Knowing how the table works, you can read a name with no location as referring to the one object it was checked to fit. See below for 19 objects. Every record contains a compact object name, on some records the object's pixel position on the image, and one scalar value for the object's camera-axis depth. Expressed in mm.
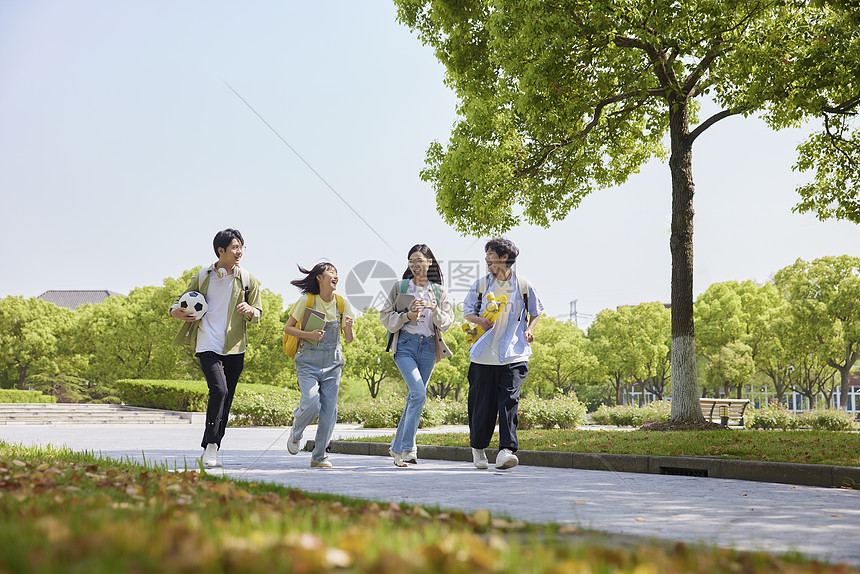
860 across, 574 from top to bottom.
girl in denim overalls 7188
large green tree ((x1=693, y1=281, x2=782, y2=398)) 42000
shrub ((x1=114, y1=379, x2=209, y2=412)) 27062
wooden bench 19623
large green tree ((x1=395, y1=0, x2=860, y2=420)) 11812
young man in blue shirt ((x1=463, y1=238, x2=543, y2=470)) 7285
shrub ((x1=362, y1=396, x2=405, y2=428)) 18781
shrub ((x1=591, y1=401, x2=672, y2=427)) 21969
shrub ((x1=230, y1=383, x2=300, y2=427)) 20203
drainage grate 7422
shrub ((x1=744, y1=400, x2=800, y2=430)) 18156
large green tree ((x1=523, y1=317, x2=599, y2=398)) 48875
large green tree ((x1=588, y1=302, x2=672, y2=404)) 47688
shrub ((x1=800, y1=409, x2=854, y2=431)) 18344
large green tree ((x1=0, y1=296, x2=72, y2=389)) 43031
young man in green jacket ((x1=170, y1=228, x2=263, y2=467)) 6992
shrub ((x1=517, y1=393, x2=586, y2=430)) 16391
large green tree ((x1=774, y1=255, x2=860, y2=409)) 36969
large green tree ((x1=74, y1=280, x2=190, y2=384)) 39125
